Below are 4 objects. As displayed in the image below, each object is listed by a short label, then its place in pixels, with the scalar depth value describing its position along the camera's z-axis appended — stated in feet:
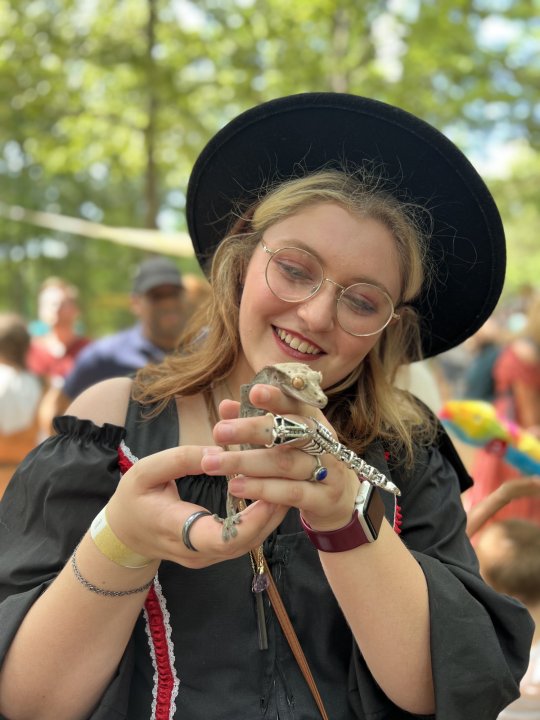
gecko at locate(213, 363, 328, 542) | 4.25
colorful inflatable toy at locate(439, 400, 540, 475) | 11.22
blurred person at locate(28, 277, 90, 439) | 23.62
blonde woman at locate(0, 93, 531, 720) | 4.63
